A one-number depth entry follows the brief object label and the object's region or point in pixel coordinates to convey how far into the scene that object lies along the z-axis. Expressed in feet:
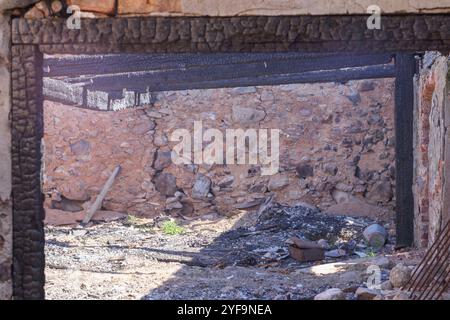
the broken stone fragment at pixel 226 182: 40.27
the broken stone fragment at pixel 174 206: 40.45
